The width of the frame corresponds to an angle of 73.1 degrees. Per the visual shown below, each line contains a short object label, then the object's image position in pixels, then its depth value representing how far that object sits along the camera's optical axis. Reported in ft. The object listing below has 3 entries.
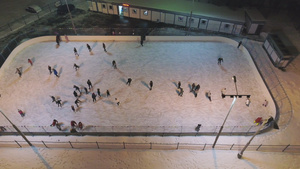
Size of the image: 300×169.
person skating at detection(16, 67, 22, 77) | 68.92
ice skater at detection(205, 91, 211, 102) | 62.49
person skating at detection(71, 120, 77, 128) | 52.99
